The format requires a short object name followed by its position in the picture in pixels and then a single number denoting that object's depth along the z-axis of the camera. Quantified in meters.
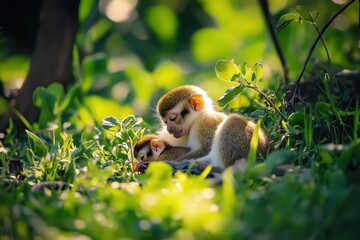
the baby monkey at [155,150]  9.29
